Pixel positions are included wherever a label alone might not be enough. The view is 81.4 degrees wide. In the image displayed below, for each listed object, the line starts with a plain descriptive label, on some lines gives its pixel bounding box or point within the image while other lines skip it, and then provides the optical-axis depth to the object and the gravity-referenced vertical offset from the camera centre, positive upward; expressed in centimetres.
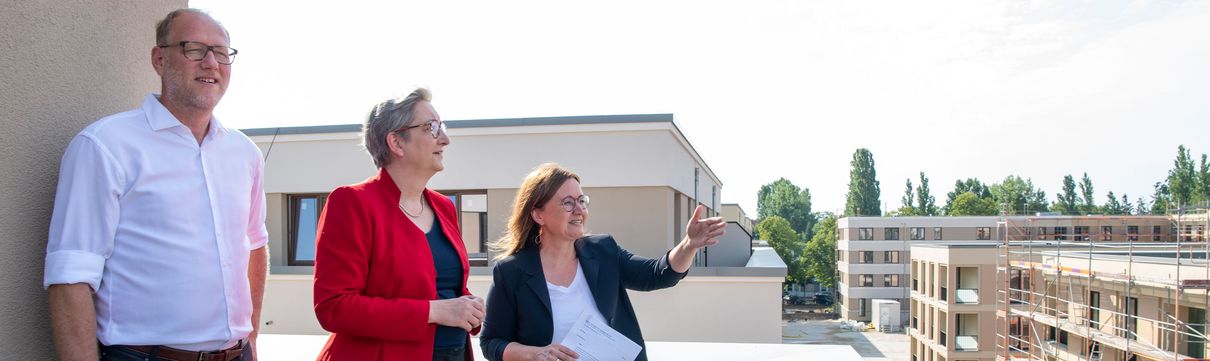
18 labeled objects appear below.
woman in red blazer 174 -19
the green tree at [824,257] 5569 -521
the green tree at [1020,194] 6462 -1
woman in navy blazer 234 -28
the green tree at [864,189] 6144 +29
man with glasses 141 -9
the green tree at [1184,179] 5138 +126
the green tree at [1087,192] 6425 +27
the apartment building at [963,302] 2564 -402
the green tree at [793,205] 7744 -153
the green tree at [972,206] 5547 -97
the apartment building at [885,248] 4172 -339
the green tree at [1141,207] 6212 -108
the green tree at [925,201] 6372 -73
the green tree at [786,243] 5577 -415
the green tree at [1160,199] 5575 -27
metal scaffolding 1332 -248
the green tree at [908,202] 6341 -85
